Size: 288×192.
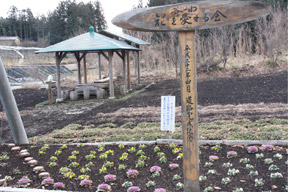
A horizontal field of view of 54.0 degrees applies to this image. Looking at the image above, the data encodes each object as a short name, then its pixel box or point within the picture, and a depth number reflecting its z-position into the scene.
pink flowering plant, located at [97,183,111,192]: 3.05
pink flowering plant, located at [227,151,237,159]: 3.74
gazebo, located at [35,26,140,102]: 10.82
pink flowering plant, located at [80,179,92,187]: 3.20
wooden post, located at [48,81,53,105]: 11.11
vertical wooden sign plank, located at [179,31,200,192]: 2.59
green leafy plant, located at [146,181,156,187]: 3.15
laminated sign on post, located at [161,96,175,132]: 4.31
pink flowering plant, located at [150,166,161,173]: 3.45
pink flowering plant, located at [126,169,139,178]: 3.39
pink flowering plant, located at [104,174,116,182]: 3.31
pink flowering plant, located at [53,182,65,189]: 3.19
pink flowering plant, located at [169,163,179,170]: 3.52
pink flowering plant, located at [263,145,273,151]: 3.85
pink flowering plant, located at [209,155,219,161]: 3.68
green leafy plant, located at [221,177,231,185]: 3.10
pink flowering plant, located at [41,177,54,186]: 3.29
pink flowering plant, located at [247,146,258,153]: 3.80
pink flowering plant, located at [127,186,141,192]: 3.01
